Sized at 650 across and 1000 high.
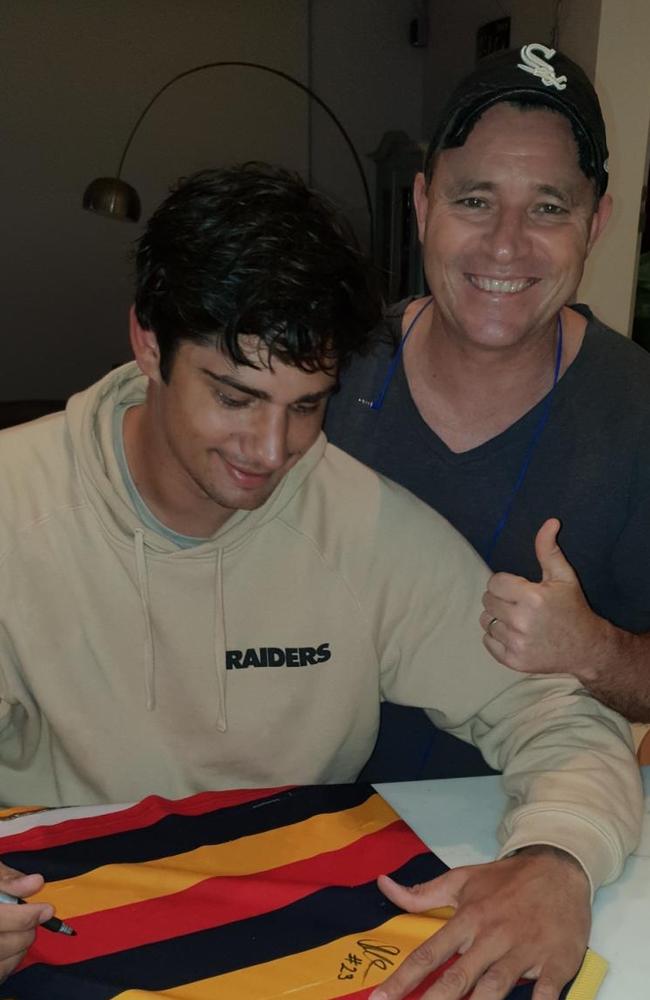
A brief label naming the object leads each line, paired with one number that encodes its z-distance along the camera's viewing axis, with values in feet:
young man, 3.77
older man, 4.75
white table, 3.18
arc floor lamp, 14.61
